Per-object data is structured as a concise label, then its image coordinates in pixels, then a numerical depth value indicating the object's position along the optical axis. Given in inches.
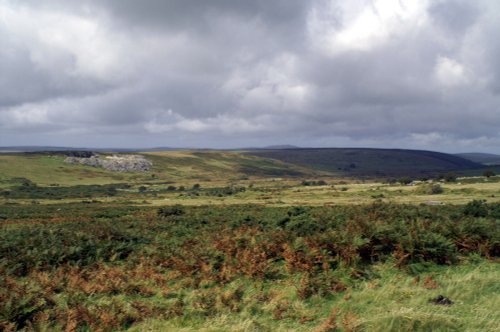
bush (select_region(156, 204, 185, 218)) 1709.4
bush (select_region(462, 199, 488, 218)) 1011.3
